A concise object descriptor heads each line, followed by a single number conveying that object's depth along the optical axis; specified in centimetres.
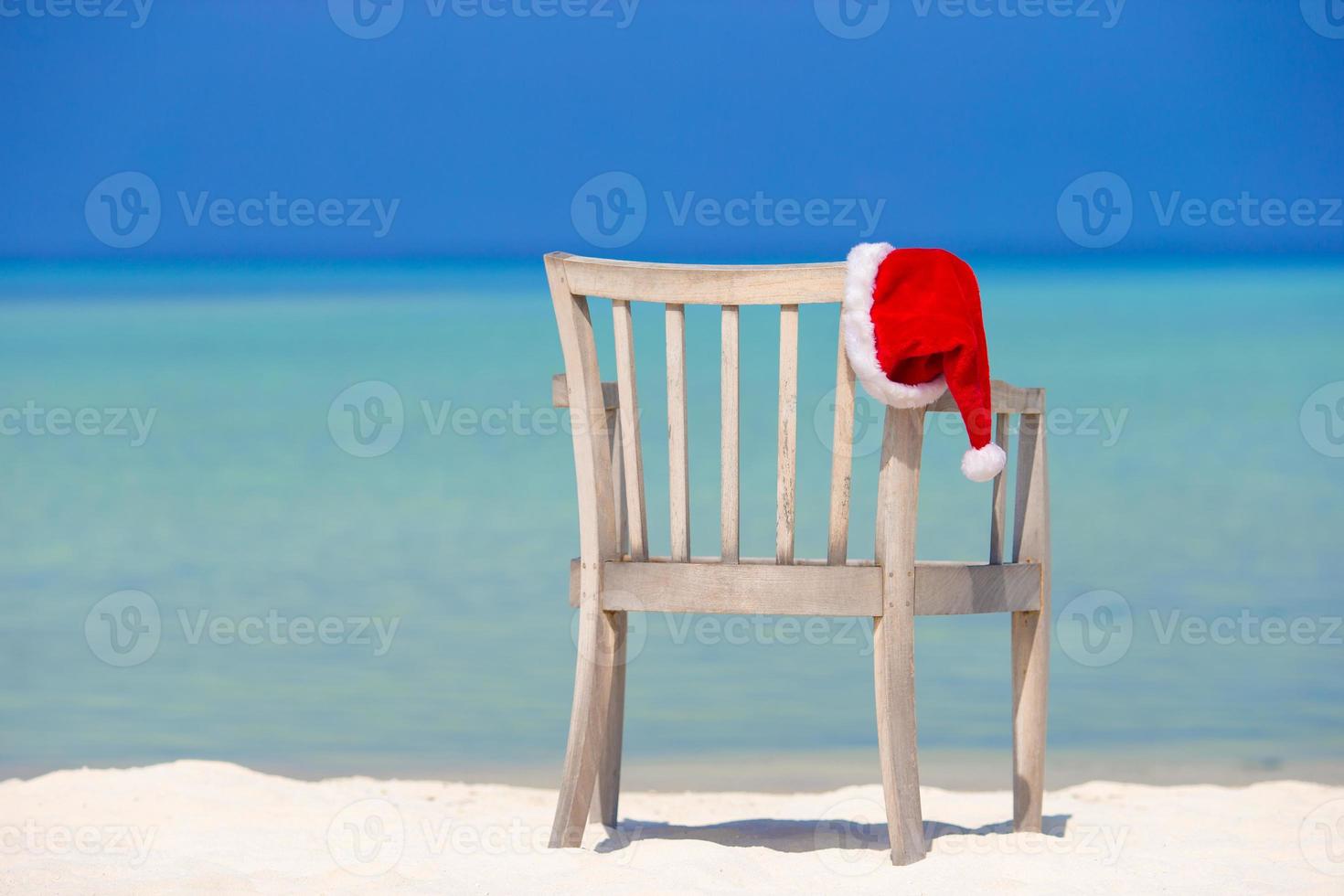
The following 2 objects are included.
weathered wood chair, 757
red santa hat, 753
